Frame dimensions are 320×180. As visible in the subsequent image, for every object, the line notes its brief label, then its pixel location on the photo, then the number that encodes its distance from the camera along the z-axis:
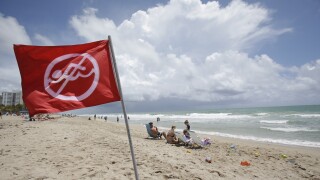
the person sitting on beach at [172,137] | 12.40
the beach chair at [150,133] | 14.80
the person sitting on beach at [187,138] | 11.35
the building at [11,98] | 161.50
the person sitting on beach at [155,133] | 14.70
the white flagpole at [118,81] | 3.59
